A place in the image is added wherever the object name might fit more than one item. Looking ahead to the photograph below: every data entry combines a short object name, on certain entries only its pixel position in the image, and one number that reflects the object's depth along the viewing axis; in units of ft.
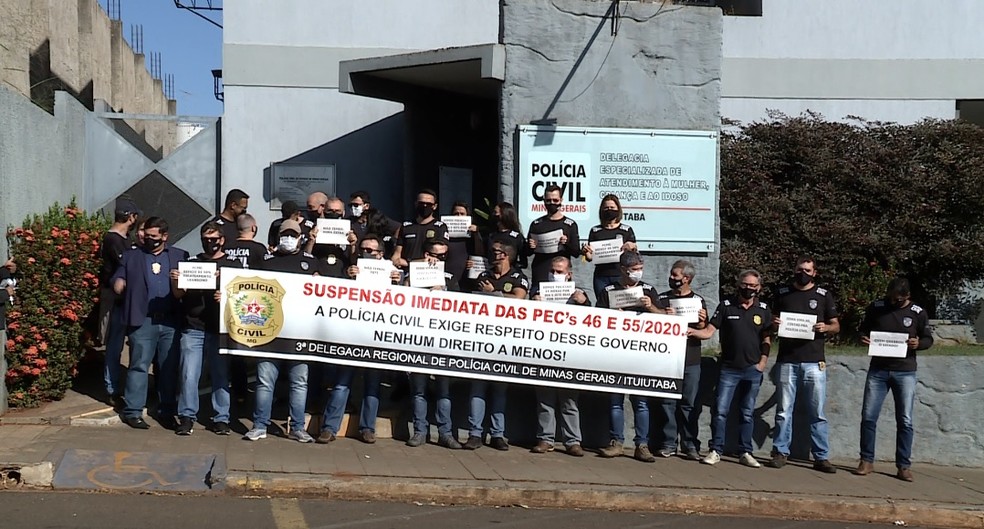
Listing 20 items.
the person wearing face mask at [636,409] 32.78
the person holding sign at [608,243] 34.37
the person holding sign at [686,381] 32.76
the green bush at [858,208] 45.57
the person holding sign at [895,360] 32.96
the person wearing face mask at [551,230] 34.60
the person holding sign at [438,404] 32.63
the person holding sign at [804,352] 32.86
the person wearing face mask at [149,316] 32.37
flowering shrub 33.14
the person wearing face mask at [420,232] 34.91
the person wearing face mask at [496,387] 32.78
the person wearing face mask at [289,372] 31.65
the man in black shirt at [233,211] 34.37
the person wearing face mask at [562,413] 32.99
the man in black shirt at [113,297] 33.73
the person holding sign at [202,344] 31.86
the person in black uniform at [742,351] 32.94
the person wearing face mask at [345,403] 32.22
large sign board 38.47
